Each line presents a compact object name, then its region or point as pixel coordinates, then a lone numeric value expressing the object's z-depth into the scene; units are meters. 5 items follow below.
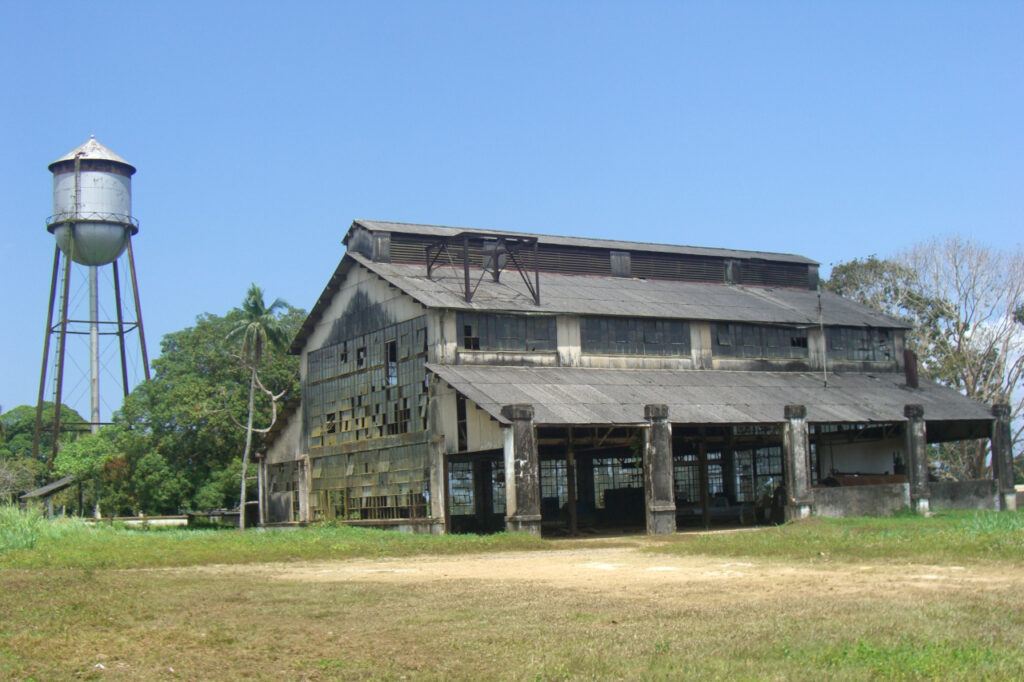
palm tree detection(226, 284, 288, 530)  51.38
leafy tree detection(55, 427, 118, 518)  58.00
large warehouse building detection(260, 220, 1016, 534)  33.34
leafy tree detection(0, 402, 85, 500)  66.44
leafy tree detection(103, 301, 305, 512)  52.27
